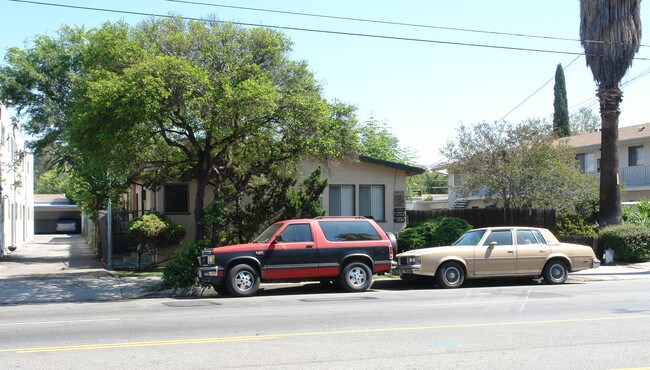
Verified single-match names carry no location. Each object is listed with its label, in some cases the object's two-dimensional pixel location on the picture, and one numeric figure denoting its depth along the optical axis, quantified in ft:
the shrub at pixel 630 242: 75.61
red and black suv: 50.80
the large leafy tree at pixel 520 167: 75.72
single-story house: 77.87
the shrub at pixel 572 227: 78.33
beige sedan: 55.06
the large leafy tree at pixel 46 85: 89.04
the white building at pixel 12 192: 93.86
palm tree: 77.10
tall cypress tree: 159.35
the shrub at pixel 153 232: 69.77
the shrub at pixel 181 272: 55.52
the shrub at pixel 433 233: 70.85
